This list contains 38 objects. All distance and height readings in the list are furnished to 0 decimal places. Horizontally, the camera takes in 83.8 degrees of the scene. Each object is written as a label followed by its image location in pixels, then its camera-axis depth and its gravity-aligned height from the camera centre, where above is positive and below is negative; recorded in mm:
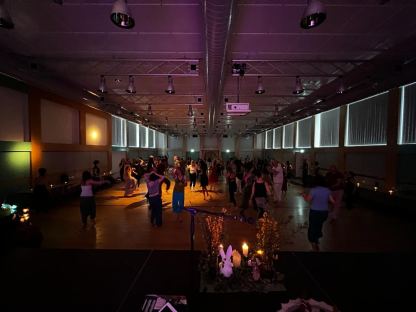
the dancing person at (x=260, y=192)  5707 -1067
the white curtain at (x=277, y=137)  24047 +1218
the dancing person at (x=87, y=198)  5773 -1322
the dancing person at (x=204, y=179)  9919 -1339
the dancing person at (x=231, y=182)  8172 -1218
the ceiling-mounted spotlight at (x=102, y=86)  7156 +1881
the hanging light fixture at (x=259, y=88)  7348 +1927
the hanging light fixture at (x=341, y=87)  7254 +1963
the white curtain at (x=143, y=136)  22609 +1082
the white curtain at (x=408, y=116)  7646 +1182
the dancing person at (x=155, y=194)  5719 -1170
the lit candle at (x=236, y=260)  2219 -1070
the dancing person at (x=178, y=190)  6373 -1193
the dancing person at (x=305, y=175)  14387 -1652
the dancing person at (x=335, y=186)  6551 -1047
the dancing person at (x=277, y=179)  8875 -1173
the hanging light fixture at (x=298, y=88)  7184 +1935
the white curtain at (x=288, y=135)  20797 +1326
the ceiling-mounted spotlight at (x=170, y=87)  7000 +1830
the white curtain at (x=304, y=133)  16844 +1286
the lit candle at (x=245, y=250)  2334 -1025
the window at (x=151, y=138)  25831 +1050
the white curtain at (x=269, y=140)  27422 +1079
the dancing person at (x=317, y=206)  4164 -1039
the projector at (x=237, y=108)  7852 +1372
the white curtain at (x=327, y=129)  13102 +1276
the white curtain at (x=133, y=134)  19014 +1121
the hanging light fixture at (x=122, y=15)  3027 +1783
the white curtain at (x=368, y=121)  9217 +1259
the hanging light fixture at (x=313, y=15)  3064 +1832
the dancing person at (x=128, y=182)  9949 -1597
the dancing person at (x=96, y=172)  11811 -1314
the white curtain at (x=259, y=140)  31494 +1167
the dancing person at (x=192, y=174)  12206 -1391
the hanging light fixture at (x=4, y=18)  3232 +1802
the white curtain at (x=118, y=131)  15875 +1137
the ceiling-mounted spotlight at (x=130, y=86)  7043 +1839
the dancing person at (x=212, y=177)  12056 -1543
